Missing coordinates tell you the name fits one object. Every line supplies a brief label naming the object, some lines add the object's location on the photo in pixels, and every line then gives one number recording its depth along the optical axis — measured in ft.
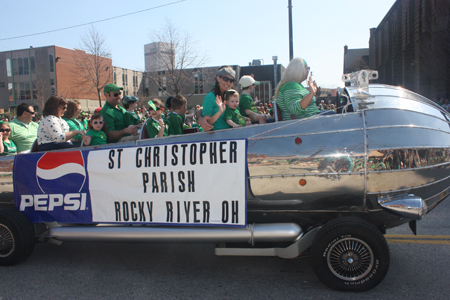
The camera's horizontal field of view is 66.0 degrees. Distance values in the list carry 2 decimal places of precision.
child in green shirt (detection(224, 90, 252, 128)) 13.25
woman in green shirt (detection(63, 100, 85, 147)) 16.38
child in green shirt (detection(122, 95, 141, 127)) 15.78
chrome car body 9.45
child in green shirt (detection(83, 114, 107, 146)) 13.57
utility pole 47.44
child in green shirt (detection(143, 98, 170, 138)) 14.80
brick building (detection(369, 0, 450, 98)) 70.95
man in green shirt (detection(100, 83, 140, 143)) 14.79
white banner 10.14
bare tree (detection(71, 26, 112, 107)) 87.20
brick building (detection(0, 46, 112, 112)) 155.12
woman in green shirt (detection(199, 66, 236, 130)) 12.77
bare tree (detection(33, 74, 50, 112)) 131.54
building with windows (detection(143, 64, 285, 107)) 152.87
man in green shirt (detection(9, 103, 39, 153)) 17.56
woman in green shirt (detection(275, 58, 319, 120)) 11.75
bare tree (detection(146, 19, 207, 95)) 77.38
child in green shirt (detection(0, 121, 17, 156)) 17.07
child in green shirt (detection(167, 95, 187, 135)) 14.99
